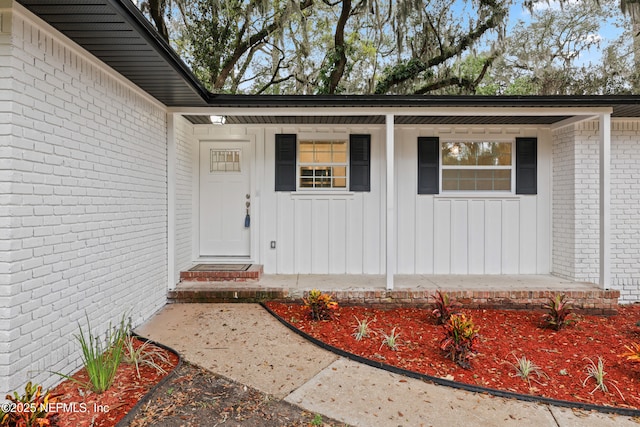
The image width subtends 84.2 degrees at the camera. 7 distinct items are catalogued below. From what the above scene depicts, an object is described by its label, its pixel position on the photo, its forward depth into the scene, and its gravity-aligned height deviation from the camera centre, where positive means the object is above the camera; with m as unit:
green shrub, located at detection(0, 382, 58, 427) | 1.81 -1.06
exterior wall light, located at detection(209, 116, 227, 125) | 4.84 +1.26
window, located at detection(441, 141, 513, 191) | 5.68 +0.72
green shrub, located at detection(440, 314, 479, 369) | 3.02 -1.13
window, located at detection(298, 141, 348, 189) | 5.72 +0.71
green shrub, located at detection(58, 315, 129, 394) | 2.50 -1.13
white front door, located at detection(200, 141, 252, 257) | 5.68 +0.07
